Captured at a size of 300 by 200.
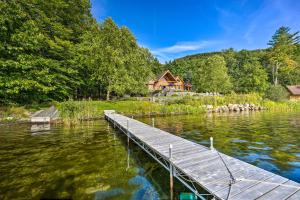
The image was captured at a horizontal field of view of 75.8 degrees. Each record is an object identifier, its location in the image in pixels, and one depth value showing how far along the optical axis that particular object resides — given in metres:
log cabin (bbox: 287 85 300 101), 47.33
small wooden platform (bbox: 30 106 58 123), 19.50
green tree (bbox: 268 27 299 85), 50.75
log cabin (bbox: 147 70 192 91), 50.34
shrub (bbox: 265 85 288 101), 39.62
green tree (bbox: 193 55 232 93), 42.12
